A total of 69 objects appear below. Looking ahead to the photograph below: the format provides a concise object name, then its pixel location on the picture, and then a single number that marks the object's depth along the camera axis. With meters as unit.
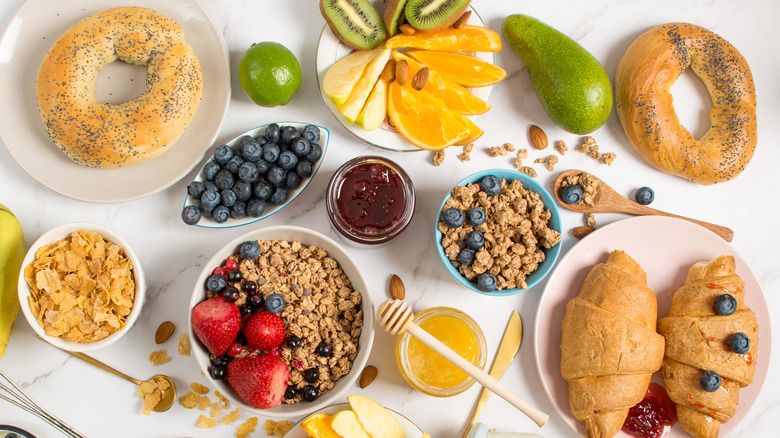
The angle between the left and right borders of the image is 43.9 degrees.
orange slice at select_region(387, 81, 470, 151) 0.72
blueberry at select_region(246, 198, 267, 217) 0.72
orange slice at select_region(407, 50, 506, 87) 0.73
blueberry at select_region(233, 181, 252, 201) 0.71
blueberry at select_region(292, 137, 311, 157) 0.72
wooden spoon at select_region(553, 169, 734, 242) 0.77
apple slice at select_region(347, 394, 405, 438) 0.70
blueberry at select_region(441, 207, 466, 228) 0.71
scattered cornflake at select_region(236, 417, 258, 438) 0.74
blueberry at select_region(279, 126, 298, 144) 0.72
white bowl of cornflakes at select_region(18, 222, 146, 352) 0.69
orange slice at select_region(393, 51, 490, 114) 0.73
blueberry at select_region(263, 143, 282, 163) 0.72
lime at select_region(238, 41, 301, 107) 0.71
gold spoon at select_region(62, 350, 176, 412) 0.74
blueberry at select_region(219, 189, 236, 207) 0.71
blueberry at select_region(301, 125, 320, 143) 0.72
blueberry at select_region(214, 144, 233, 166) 0.71
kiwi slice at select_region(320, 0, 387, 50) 0.72
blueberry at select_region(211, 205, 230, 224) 0.71
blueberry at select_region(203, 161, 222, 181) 0.71
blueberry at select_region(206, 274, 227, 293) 0.70
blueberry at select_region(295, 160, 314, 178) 0.72
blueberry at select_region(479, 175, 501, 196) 0.72
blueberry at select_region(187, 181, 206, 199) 0.71
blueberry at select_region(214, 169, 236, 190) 0.71
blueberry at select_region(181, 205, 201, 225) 0.71
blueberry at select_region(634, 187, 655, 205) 0.77
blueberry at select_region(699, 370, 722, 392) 0.71
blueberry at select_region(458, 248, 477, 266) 0.72
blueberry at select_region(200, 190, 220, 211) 0.71
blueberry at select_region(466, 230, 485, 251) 0.71
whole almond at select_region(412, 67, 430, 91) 0.72
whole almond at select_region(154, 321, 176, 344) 0.74
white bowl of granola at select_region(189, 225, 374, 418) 0.70
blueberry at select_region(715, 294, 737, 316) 0.72
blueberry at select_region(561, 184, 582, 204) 0.76
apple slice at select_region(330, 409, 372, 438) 0.69
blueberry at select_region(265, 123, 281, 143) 0.72
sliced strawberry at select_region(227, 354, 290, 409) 0.68
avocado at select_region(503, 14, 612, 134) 0.74
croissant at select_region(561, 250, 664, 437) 0.72
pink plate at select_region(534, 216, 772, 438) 0.75
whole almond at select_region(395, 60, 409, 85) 0.72
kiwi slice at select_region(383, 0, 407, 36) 0.72
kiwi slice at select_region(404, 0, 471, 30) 0.72
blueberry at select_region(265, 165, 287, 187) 0.71
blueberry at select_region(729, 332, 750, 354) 0.71
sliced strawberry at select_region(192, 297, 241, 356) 0.68
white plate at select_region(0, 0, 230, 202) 0.72
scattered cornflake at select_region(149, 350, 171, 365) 0.74
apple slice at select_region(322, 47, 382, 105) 0.72
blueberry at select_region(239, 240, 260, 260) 0.70
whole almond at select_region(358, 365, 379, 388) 0.75
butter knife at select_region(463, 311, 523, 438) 0.75
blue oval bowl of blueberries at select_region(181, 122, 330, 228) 0.71
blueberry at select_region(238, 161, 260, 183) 0.71
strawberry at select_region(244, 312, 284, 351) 0.69
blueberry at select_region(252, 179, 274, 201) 0.72
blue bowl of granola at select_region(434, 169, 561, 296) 0.72
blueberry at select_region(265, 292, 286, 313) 0.70
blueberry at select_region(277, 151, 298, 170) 0.72
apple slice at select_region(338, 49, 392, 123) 0.72
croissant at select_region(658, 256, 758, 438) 0.72
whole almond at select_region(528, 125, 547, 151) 0.77
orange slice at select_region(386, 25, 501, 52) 0.73
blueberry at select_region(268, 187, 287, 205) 0.72
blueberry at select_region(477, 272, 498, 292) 0.71
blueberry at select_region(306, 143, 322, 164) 0.72
